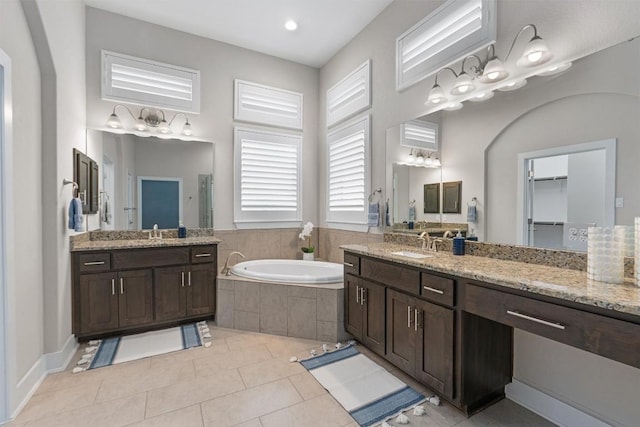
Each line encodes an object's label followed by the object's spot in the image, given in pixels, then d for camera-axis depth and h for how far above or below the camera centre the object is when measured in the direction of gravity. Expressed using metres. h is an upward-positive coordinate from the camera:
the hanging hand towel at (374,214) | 3.24 -0.04
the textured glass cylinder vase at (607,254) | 1.42 -0.21
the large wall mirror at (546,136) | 1.54 +0.48
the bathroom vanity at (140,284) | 2.74 -0.75
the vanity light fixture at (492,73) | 1.83 +0.96
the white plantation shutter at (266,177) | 3.97 +0.46
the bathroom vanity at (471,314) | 1.22 -0.55
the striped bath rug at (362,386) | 1.89 -1.27
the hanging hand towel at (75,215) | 2.48 -0.06
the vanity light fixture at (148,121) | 3.31 +1.02
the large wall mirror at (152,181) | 3.32 +0.33
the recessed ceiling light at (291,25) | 3.38 +2.14
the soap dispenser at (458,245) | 2.30 -0.27
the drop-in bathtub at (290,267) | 3.70 -0.75
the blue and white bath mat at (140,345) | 2.51 -1.29
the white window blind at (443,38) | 2.20 +1.46
